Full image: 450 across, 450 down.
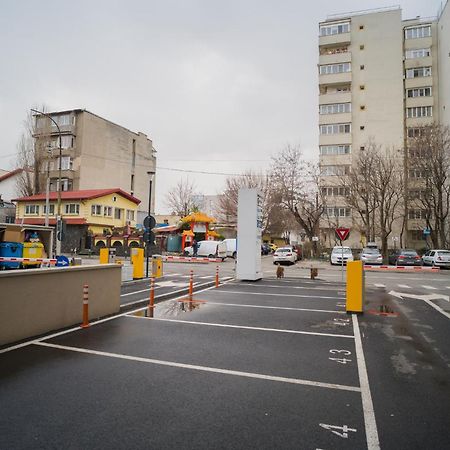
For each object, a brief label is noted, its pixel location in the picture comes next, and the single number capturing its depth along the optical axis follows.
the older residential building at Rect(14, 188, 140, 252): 40.53
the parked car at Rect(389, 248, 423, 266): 29.52
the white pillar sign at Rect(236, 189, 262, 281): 16.30
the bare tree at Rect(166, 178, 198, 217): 67.69
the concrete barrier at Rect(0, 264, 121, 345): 6.13
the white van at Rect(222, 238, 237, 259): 40.53
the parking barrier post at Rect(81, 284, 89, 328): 7.45
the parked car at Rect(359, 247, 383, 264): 28.89
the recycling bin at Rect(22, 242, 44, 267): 18.25
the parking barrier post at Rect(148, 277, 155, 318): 9.37
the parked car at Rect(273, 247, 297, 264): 32.09
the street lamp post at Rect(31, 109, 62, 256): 19.97
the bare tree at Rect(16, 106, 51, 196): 43.66
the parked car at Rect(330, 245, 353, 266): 30.71
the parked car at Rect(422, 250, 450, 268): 27.71
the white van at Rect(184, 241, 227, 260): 35.84
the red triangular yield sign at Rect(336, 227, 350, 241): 18.46
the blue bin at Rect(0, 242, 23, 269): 16.50
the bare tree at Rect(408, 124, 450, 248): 34.00
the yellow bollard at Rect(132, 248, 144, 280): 17.21
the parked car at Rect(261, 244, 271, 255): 50.88
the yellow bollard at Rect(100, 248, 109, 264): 19.48
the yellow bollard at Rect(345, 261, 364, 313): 9.41
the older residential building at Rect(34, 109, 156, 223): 46.53
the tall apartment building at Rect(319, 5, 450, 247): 51.38
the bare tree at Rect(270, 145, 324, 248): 39.59
